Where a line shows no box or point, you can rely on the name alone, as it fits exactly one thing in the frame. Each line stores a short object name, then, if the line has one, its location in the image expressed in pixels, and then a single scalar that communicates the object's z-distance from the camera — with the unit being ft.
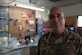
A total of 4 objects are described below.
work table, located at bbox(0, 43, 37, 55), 4.54
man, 2.23
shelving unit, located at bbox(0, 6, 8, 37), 7.12
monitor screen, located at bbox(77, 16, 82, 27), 9.84
